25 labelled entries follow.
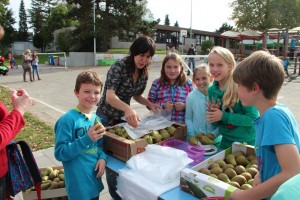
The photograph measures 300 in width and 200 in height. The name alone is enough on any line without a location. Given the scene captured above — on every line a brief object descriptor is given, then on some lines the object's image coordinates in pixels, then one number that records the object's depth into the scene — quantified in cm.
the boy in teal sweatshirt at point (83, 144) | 212
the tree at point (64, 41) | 3434
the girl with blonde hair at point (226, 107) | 233
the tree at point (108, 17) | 2647
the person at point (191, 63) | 1548
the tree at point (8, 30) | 4802
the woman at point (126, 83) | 277
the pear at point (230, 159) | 205
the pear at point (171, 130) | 259
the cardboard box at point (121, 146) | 221
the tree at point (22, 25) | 6150
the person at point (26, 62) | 1479
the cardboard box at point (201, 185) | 156
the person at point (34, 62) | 1602
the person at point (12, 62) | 2462
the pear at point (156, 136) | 245
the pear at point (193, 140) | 240
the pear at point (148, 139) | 237
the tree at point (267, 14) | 3766
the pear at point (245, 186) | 167
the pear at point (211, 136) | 247
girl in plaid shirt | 318
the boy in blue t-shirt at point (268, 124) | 132
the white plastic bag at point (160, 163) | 192
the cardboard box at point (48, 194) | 275
